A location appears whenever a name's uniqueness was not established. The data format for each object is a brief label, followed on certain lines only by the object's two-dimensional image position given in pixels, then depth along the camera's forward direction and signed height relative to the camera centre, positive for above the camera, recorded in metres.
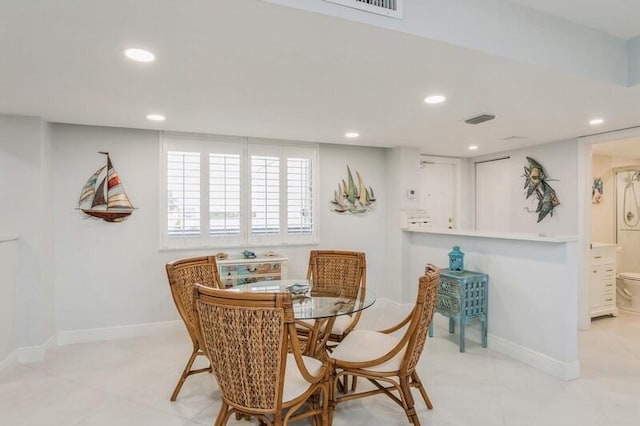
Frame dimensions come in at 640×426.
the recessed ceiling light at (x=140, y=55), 1.91 +0.87
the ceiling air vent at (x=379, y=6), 1.57 +0.94
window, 3.98 +0.26
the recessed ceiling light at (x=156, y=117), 3.20 +0.89
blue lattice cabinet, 3.38 -0.81
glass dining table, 2.26 -0.63
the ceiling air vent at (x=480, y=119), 3.22 +0.88
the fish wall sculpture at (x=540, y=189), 4.47 +0.32
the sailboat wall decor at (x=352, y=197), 4.71 +0.22
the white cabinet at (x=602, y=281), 4.35 -0.84
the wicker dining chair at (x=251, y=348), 1.56 -0.62
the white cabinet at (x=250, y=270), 3.79 -0.61
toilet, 4.68 -1.04
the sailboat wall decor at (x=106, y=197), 3.67 +0.18
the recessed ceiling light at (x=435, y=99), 2.68 +0.88
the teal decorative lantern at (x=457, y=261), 3.64 -0.49
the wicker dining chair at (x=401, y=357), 2.04 -0.88
